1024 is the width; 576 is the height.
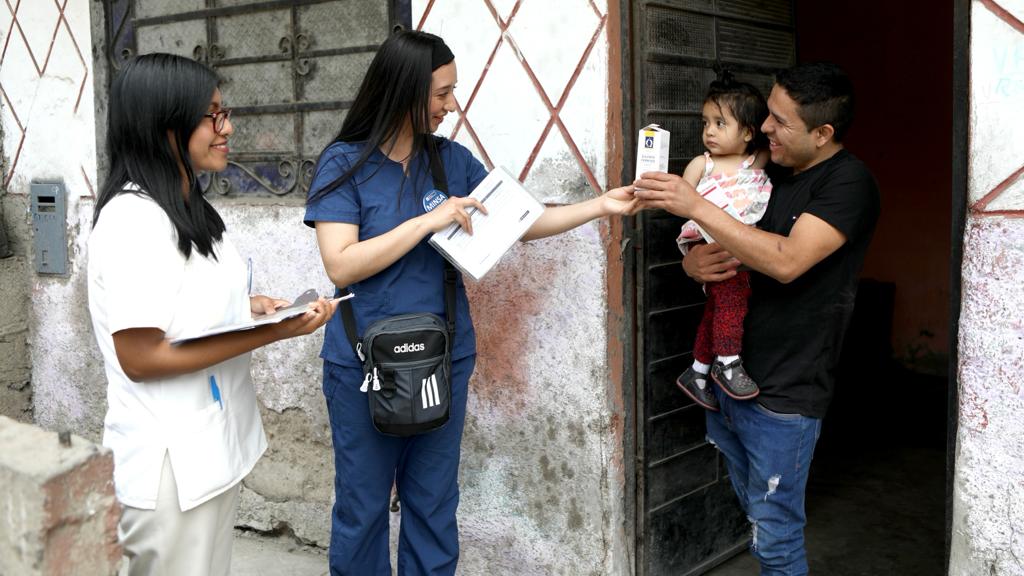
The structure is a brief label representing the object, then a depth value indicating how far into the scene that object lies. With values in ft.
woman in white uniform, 6.66
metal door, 10.40
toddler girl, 8.89
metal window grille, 12.25
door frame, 8.00
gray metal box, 15.14
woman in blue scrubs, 8.39
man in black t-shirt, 8.13
